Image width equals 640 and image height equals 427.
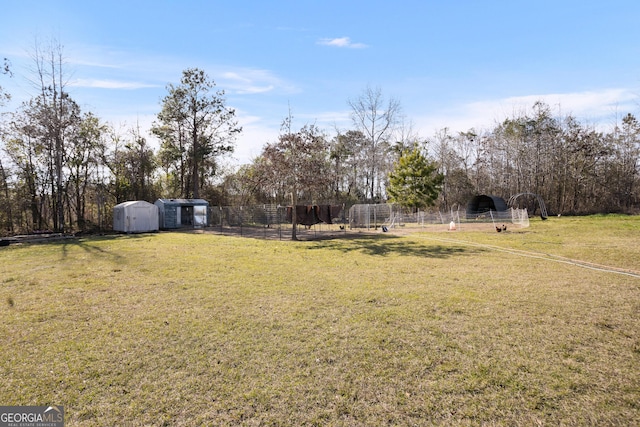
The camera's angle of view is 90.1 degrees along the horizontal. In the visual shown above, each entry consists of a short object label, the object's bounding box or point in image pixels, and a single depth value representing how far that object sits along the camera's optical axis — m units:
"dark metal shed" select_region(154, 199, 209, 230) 24.10
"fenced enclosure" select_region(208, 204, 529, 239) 20.48
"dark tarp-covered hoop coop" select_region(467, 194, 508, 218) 29.51
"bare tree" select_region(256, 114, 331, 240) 15.90
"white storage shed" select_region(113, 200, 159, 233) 20.84
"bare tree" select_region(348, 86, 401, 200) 36.22
